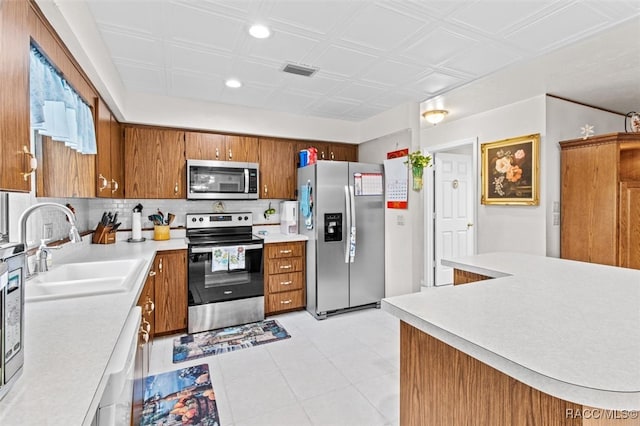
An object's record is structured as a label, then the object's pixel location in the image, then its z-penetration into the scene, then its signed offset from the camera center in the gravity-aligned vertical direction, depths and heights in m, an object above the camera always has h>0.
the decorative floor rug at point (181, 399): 1.89 -1.26
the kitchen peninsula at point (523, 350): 0.73 -0.37
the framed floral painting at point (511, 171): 3.17 +0.46
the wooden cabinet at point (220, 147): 3.49 +0.78
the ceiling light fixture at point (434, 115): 3.64 +1.17
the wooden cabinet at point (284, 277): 3.50 -0.75
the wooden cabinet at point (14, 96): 0.98 +0.40
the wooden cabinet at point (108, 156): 2.31 +0.49
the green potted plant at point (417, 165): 3.39 +0.53
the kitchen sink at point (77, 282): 1.40 -0.35
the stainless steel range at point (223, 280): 3.11 -0.71
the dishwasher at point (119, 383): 0.77 -0.45
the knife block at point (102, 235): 2.93 -0.21
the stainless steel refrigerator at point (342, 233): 3.55 -0.24
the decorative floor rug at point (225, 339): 2.73 -1.22
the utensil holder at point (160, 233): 3.33 -0.22
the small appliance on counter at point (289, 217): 3.91 -0.05
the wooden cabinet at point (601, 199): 2.92 +0.13
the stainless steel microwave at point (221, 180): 3.39 +0.38
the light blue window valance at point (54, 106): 1.36 +0.53
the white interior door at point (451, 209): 4.61 +0.06
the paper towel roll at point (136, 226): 3.24 -0.14
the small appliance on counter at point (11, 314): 0.66 -0.23
